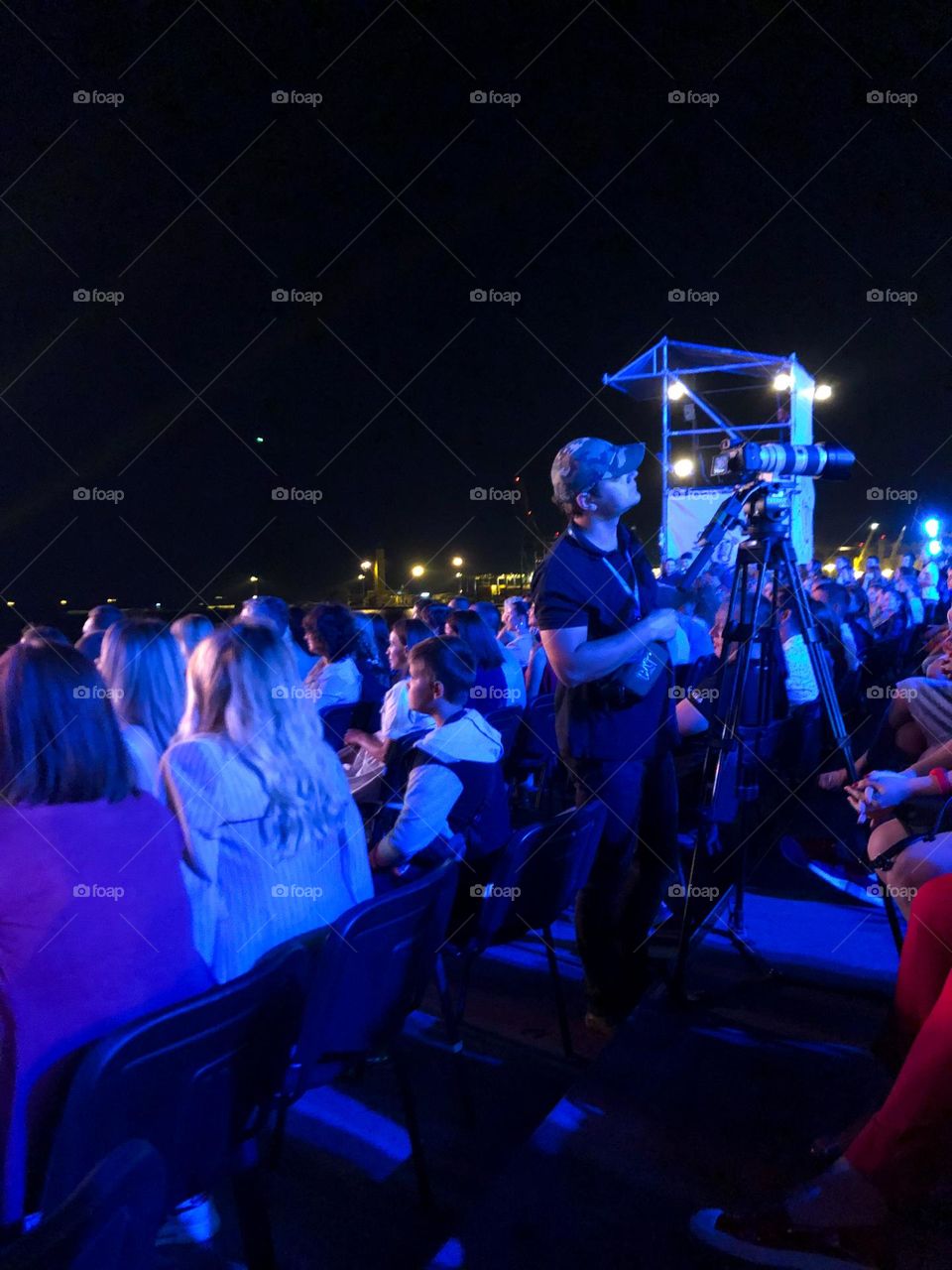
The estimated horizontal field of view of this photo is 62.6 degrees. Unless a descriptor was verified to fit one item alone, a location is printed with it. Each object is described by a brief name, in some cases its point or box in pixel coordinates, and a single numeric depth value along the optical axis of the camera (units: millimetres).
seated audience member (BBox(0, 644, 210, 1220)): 1351
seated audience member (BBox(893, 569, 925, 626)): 7836
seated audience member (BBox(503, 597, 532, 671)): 6566
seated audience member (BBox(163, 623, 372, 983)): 1838
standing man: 2244
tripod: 2562
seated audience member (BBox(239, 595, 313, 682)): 4418
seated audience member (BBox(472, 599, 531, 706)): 5245
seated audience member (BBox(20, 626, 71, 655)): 1690
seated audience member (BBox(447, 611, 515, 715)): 4172
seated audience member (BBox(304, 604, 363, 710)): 4566
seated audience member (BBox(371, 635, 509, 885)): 2559
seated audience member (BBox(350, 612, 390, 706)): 4789
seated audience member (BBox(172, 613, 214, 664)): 3738
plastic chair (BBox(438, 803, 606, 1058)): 2283
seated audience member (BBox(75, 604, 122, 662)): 4230
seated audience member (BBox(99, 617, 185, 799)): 2736
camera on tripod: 2486
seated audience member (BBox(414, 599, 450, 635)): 4914
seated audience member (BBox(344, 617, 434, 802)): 3654
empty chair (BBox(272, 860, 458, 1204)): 1647
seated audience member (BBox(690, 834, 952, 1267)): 1450
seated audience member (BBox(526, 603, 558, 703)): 5723
